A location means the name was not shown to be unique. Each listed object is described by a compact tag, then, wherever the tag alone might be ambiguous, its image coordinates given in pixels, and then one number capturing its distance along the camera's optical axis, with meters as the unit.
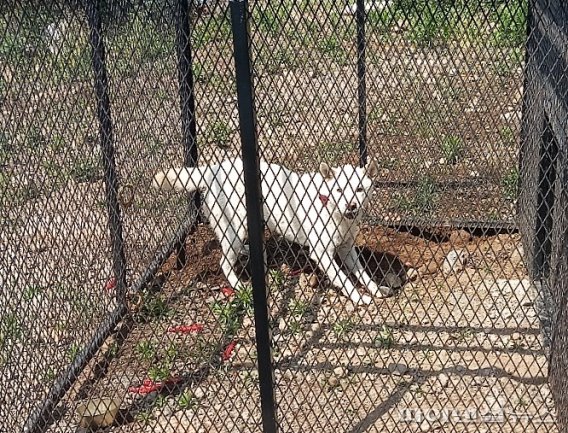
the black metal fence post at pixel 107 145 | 3.18
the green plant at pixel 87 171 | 3.83
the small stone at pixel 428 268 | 4.25
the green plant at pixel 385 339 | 3.61
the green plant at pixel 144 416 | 3.18
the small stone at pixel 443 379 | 3.27
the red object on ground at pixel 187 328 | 3.68
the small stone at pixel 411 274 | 4.27
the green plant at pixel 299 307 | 3.96
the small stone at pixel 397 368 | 3.40
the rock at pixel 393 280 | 4.20
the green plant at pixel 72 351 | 3.43
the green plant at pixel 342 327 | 3.73
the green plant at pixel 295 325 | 3.72
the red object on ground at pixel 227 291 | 4.18
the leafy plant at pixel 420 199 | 4.82
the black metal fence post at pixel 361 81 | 4.37
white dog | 3.91
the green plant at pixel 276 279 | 4.25
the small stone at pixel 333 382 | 3.34
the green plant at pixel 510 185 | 4.79
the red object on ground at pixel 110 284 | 3.85
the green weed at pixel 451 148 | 5.10
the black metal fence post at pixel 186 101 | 3.84
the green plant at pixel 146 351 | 3.56
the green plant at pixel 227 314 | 3.83
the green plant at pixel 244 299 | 4.00
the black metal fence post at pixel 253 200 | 2.27
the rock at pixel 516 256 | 4.33
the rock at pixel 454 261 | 4.22
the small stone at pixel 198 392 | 3.34
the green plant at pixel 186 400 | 3.27
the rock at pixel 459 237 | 4.58
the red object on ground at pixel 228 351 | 3.58
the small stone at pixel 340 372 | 3.41
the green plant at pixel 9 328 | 3.06
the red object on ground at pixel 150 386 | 3.35
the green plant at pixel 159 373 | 3.42
